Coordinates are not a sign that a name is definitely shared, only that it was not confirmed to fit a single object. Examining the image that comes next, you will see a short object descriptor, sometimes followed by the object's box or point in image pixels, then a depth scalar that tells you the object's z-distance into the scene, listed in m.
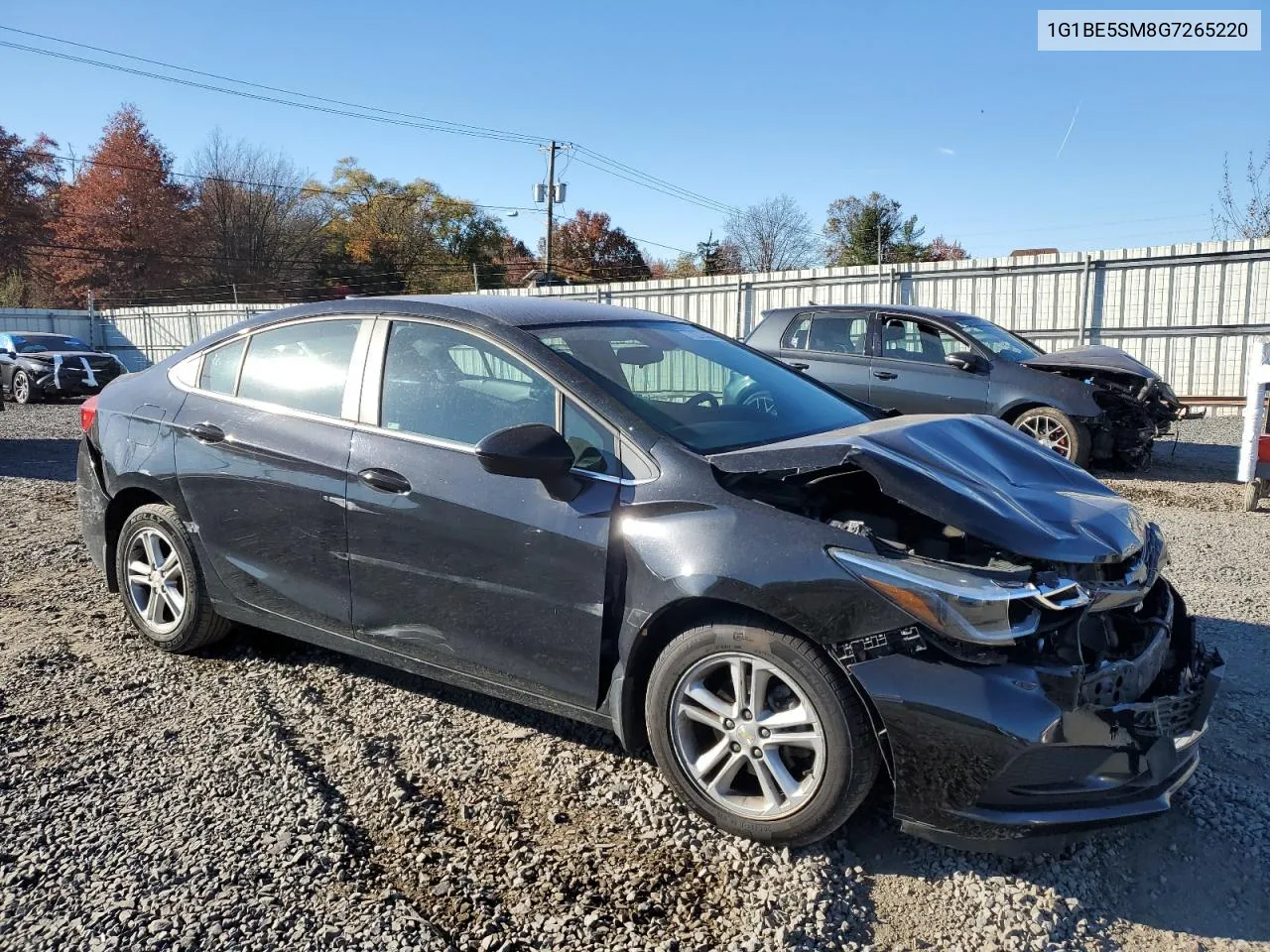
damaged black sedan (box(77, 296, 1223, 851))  2.33
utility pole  37.66
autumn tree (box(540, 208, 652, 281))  53.88
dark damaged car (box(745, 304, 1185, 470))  8.56
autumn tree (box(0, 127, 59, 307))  42.69
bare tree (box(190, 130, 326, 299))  47.56
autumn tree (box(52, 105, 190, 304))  43.38
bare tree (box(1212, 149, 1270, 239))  22.16
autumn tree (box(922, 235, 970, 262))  52.20
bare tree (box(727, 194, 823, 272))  50.53
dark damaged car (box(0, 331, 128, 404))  17.56
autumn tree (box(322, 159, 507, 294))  47.44
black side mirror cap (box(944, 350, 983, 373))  8.84
